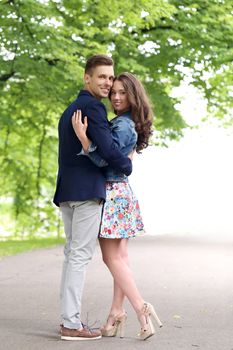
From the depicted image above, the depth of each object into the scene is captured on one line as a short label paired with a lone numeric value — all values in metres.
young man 6.33
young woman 6.46
